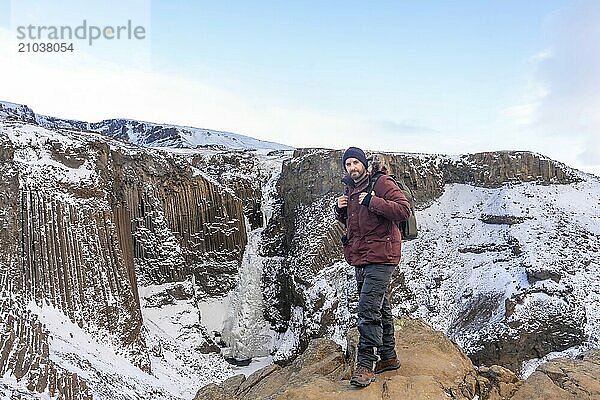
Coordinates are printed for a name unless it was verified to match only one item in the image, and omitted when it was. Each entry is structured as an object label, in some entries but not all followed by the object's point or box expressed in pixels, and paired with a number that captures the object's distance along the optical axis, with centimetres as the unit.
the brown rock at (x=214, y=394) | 789
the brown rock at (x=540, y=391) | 600
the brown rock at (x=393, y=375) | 583
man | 594
